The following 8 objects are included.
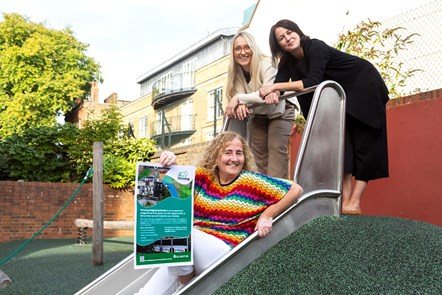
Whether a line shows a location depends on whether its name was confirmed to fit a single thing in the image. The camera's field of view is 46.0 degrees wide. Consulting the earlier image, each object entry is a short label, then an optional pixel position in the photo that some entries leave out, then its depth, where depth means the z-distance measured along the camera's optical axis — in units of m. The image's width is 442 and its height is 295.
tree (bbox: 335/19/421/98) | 7.51
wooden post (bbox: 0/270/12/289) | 4.59
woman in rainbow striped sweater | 3.35
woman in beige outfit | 4.55
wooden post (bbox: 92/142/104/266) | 7.14
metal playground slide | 3.62
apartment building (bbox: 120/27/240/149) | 25.83
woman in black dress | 4.59
